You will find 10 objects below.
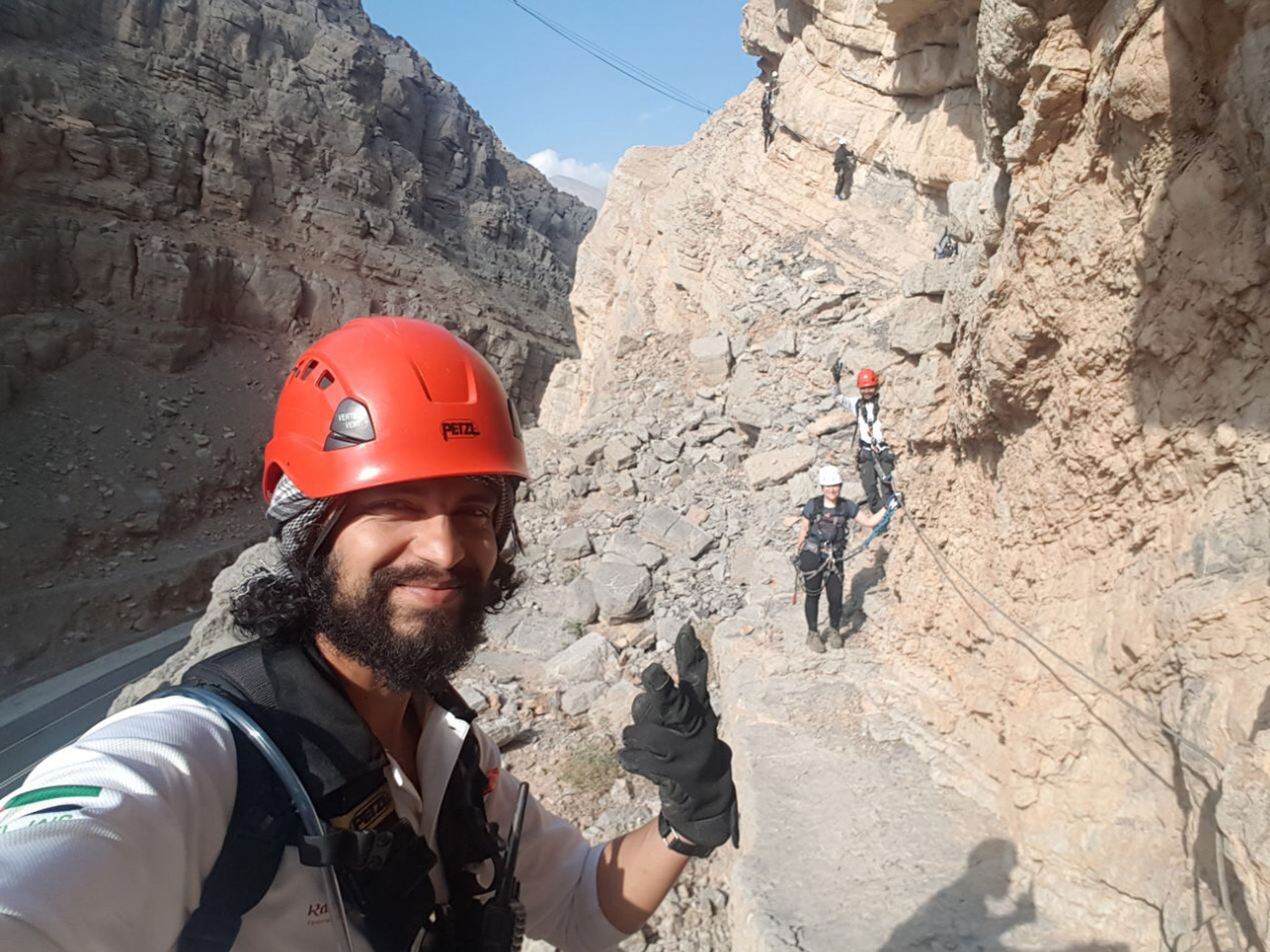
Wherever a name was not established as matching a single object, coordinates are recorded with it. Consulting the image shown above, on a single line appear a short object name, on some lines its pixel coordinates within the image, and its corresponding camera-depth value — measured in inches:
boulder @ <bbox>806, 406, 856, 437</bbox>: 392.2
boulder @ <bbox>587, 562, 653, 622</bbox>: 342.6
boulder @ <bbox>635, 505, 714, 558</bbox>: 371.9
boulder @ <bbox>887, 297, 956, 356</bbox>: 225.6
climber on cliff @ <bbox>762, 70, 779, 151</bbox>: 627.2
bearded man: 38.3
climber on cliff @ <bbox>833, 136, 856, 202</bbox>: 534.0
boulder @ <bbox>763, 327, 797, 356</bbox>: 475.5
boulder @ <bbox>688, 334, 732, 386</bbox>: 519.2
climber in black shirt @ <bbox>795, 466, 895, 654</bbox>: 227.9
